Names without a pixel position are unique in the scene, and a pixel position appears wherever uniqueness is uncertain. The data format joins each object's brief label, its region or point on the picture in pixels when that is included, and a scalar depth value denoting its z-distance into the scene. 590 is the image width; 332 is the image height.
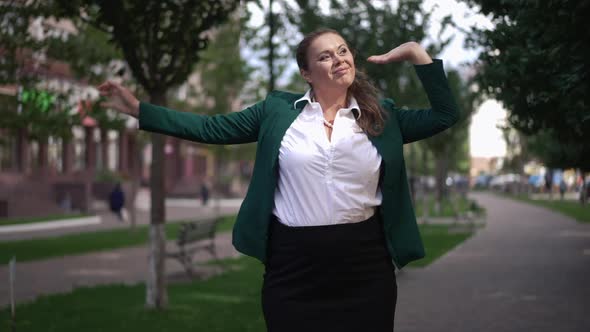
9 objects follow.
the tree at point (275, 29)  14.26
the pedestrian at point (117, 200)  31.39
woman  3.24
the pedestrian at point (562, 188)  53.92
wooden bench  13.46
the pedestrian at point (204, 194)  50.66
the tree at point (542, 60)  5.64
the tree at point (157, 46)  9.49
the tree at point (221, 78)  42.44
